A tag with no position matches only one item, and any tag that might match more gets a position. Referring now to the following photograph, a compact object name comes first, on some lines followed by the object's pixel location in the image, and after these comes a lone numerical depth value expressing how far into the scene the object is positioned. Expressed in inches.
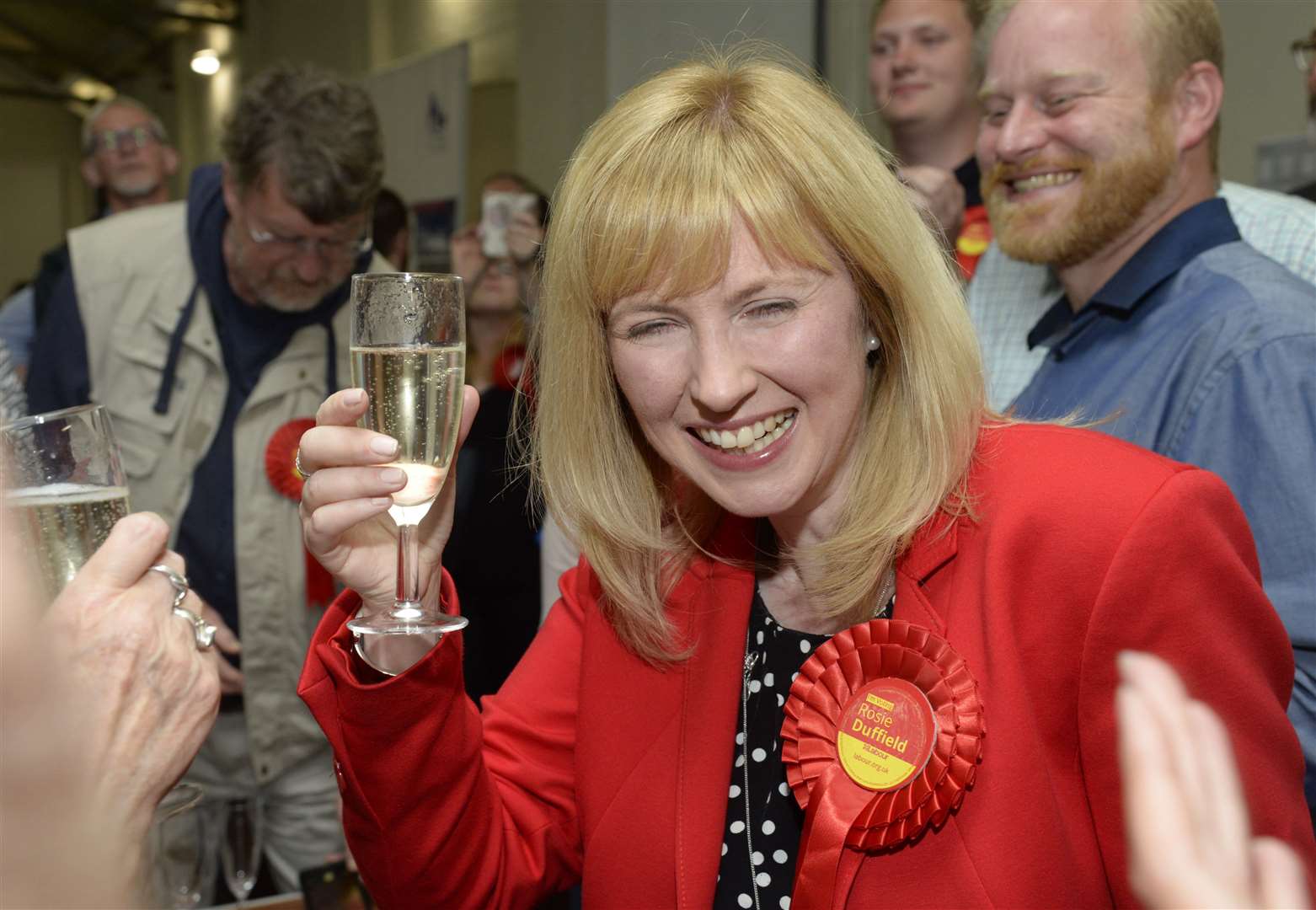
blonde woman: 46.9
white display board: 224.2
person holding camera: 110.5
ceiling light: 436.1
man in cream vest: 109.3
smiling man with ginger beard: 68.6
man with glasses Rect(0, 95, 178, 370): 169.8
